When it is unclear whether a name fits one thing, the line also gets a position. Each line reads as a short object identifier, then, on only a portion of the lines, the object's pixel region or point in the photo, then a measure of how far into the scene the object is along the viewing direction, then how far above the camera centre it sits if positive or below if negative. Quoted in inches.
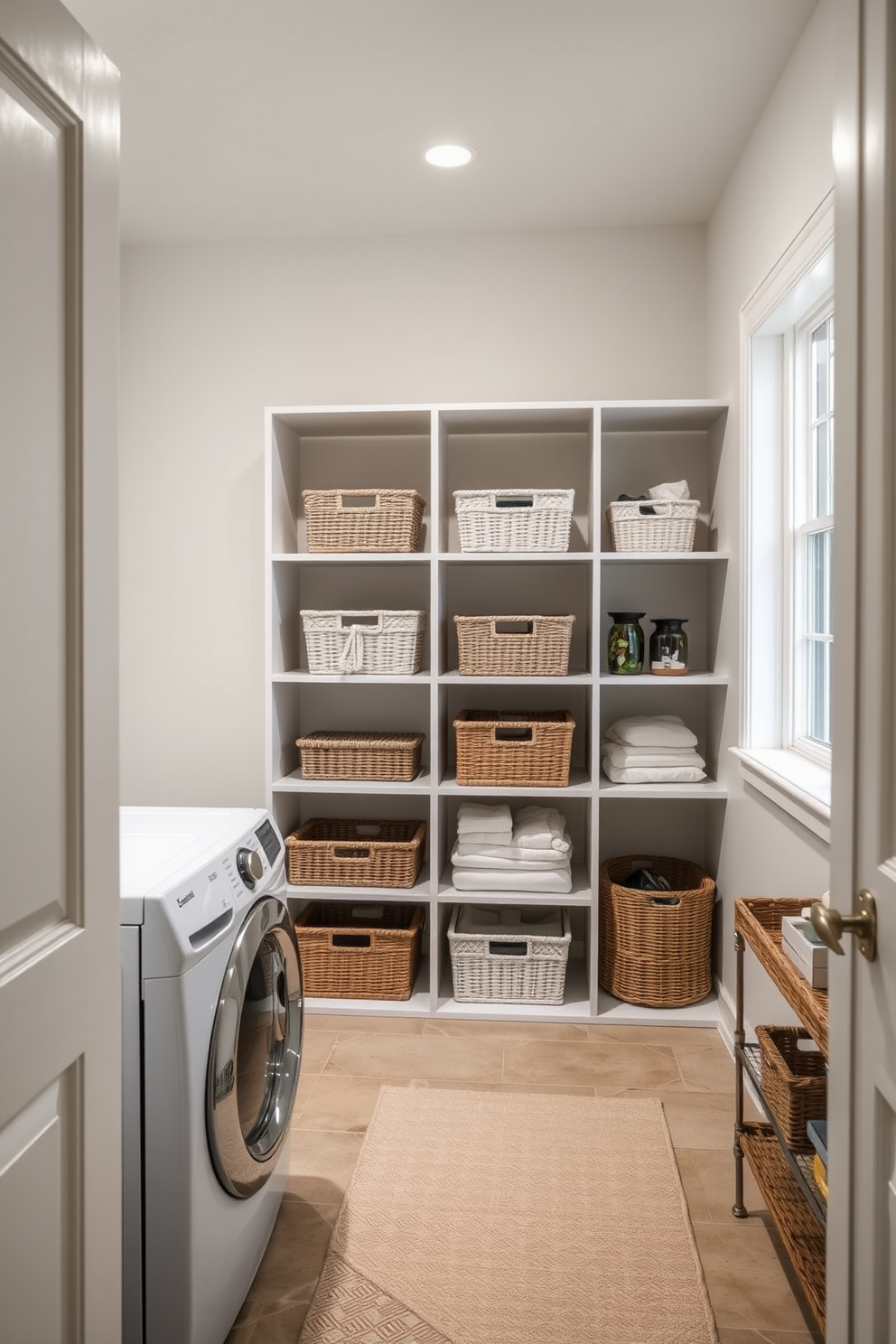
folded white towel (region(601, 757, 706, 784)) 121.7 -13.4
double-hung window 96.4 +14.9
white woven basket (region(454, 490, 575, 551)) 120.3 +18.5
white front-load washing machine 56.0 -25.2
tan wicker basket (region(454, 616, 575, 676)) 121.1 +2.8
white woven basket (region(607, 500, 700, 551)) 119.7 +17.9
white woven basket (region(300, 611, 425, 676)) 123.3 +3.4
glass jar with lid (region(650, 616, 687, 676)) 122.3 +2.4
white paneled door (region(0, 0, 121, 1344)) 34.5 -0.7
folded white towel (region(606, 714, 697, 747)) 122.6 -8.3
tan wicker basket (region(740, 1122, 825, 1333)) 62.3 -39.2
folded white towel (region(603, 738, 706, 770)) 122.1 -11.3
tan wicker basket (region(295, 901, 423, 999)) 125.0 -38.0
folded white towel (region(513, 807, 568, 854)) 121.6 -20.7
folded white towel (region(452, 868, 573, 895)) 121.2 -26.7
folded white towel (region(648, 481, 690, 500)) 121.2 +22.3
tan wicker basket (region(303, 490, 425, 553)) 122.3 +18.7
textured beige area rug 69.9 -46.5
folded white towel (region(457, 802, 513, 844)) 123.0 -19.6
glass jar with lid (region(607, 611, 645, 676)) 123.7 +3.0
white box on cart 62.4 -18.8
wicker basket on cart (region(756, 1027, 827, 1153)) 66.7 -30.0
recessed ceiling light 109.4 +58.8
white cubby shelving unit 121.9 +9.1
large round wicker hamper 120.6 -34.7
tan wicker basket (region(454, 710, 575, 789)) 121.4 -10.7
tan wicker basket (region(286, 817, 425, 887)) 124.4 -25.0
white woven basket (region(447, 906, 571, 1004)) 123.0 -38.2
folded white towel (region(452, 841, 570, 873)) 121.6 -24.0
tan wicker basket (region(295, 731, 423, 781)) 125.0 -11.5
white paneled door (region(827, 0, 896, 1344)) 37.3 -0.2
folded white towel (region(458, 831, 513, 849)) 122.8 -21.5
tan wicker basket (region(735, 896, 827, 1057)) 59.1 -20.7
